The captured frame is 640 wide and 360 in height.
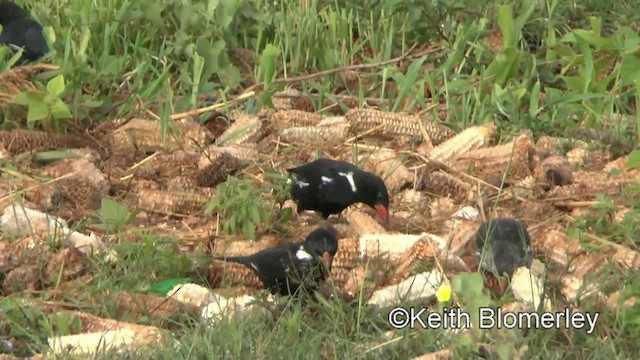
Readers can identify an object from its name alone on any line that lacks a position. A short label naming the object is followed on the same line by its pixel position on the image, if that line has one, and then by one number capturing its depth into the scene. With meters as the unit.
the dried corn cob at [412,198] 13.16
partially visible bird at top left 15.71
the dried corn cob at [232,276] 11.23
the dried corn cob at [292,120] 14.56
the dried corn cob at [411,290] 10.48
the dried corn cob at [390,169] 13.48
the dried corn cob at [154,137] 14.17
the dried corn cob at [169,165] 13.76
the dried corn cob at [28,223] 11.91
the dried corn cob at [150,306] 10.42
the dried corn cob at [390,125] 14.23
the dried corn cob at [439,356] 9.32
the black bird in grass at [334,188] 12.56
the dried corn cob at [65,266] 11.12
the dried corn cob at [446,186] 13.16
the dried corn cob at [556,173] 13.29
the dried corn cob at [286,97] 15.48
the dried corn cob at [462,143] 13.80
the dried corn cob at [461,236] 11.61
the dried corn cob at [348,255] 11.47
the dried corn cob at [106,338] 9.62
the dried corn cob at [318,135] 14.29
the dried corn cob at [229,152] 13.62
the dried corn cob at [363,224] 12.33
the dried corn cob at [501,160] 13.38
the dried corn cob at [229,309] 10.02
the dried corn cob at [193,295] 10.59
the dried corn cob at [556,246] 11.44
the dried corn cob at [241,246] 11.95
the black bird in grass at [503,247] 10.53
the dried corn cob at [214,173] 13.49
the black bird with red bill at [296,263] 10.63
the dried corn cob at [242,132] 14.23
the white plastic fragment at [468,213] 12.65
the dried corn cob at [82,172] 13.20
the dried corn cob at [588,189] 12.84
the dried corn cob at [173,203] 12.86
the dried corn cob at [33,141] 13.68
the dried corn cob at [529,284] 10.05
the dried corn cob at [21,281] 10.95
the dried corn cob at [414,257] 11.13
